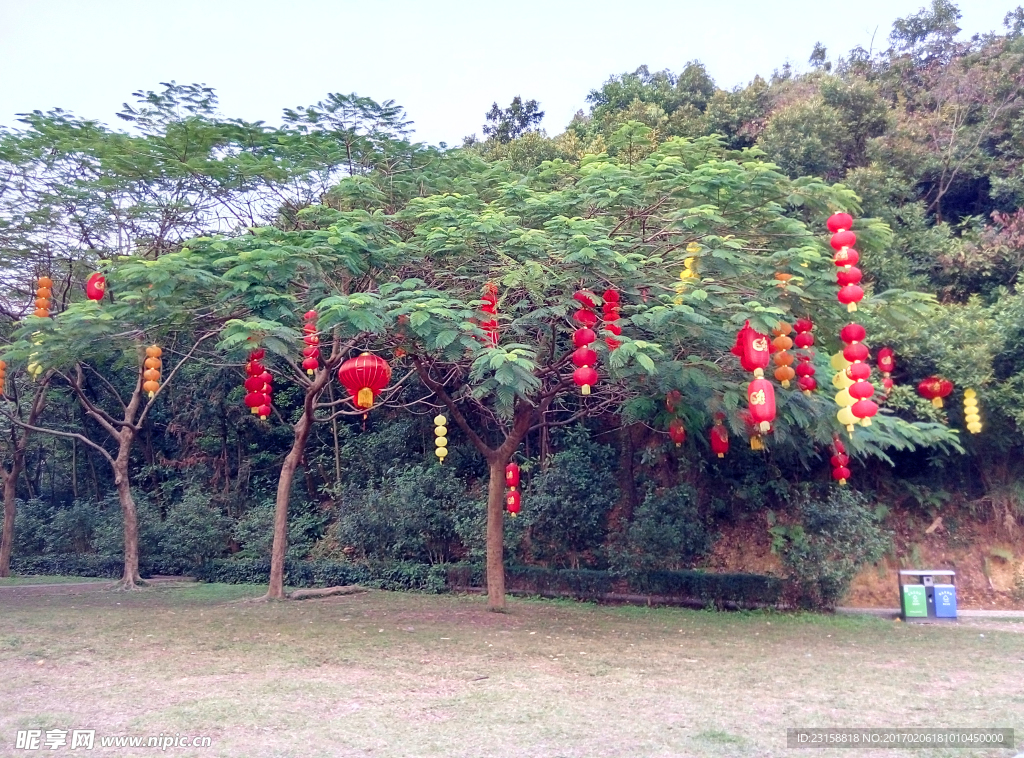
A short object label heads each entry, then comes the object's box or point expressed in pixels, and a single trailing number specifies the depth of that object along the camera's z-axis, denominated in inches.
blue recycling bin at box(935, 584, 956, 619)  428.5
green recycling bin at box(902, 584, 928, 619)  428.1
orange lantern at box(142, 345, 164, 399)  356.2
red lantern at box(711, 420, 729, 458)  365.7
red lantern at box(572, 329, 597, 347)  301.6
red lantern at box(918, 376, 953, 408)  450.3
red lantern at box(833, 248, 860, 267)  282.5
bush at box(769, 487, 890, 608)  438.3
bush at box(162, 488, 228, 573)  600.4
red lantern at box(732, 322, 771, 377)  284.8
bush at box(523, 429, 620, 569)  512.7
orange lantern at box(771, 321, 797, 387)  305.9
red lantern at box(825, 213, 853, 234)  288.2
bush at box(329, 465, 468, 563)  545.3
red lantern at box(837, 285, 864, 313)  279.7
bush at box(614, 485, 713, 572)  476.1
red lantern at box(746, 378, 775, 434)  277.9
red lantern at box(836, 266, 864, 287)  280.8
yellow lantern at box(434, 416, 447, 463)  426.4
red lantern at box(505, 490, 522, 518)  462.0
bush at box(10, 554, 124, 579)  644.7
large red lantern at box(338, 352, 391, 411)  308.2
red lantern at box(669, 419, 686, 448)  394.6
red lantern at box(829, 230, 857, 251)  283.7
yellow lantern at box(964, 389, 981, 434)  434.3
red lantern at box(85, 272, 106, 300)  334.3
